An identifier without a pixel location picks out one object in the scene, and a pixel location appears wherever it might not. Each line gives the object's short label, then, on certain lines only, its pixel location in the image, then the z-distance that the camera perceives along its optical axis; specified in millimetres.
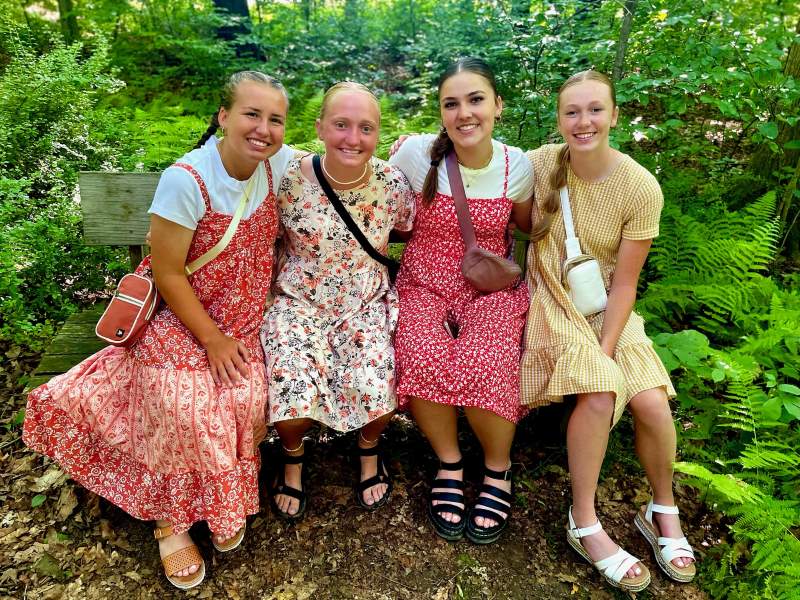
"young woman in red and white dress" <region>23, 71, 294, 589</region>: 2203
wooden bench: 2789
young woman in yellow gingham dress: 2352
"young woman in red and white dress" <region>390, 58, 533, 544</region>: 2406
